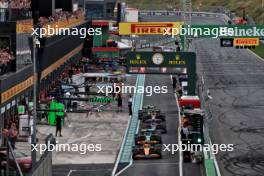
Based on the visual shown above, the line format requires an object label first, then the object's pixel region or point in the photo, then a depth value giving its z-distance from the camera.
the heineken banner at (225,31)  57.00
